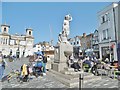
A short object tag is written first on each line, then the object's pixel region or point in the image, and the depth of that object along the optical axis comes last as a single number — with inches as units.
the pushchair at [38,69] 285.1
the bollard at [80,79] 121.0
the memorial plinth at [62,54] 267.5
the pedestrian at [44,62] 302.7
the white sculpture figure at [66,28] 297.3
